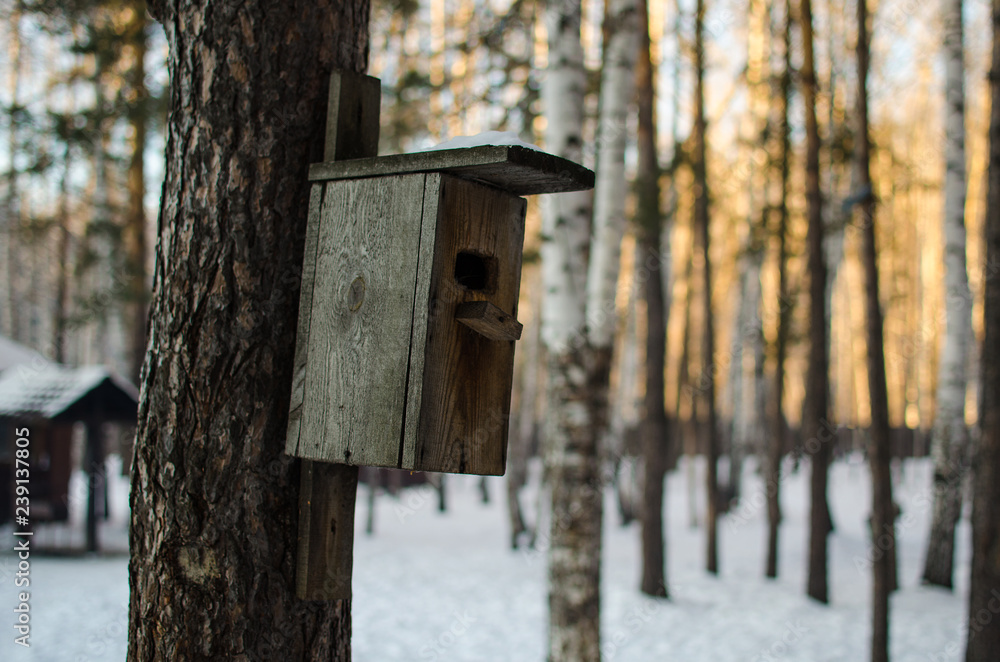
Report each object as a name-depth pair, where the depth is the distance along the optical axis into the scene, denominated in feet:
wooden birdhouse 5.74
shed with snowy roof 32.81
